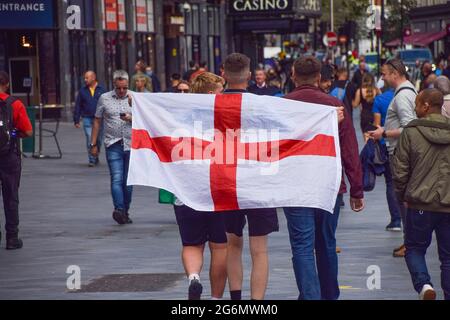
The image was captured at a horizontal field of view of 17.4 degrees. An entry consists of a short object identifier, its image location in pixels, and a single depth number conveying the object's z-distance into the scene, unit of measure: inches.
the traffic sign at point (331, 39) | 2805.4
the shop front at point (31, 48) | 1707.7
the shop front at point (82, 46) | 1798.7
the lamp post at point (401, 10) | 1862.0
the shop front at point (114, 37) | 1945.1
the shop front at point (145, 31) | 2111.2
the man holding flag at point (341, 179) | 420.8
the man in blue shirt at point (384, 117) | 593.8
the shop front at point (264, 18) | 2645.2
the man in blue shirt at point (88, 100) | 1108.5
